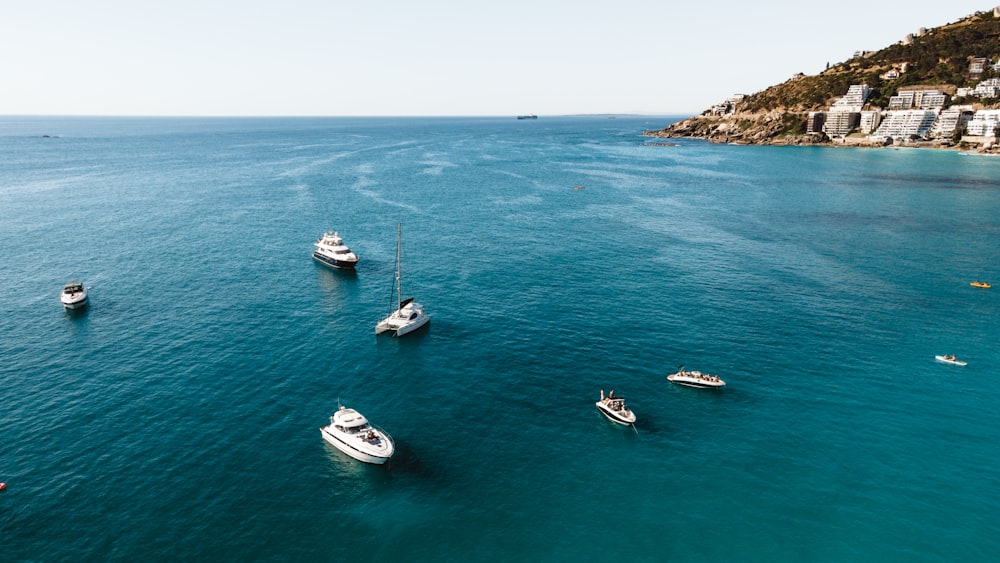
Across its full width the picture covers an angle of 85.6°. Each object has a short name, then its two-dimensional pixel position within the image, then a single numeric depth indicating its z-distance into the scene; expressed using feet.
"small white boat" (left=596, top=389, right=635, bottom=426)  205.64
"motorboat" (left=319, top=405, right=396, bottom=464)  182.70
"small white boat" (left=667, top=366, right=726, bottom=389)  228.02
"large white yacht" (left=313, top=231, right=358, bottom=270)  381.81
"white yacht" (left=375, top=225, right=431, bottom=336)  282.97
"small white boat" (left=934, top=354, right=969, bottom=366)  244.16
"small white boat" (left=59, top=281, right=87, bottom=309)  303.27
